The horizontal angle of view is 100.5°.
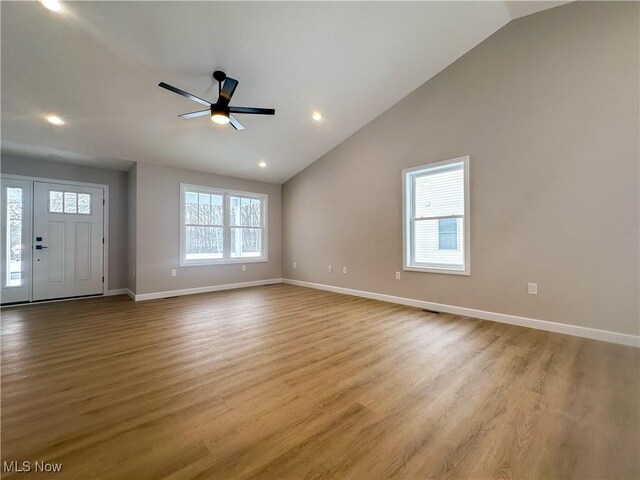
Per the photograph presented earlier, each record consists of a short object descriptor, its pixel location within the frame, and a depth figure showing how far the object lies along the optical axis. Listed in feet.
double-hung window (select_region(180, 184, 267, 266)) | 18.31
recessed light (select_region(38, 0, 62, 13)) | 7.85
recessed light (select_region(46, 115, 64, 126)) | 12.06
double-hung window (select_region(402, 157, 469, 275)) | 12.76
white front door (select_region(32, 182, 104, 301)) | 15.89
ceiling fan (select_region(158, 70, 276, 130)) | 9.56
